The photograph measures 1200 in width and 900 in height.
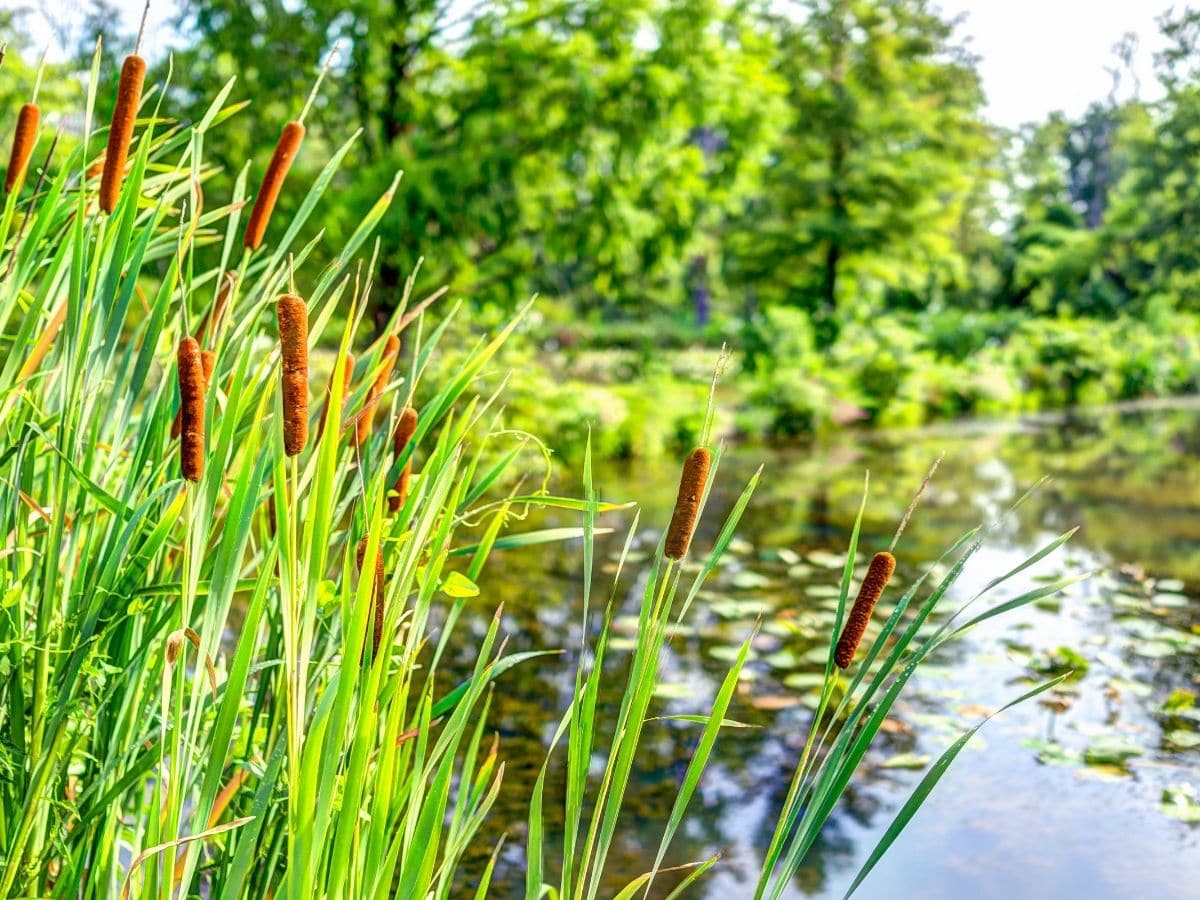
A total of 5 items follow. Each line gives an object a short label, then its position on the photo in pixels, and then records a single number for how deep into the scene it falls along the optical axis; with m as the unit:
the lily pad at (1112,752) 3.86
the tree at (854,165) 17.77
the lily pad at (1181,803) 3.44
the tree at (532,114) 7.97
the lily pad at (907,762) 3.84
